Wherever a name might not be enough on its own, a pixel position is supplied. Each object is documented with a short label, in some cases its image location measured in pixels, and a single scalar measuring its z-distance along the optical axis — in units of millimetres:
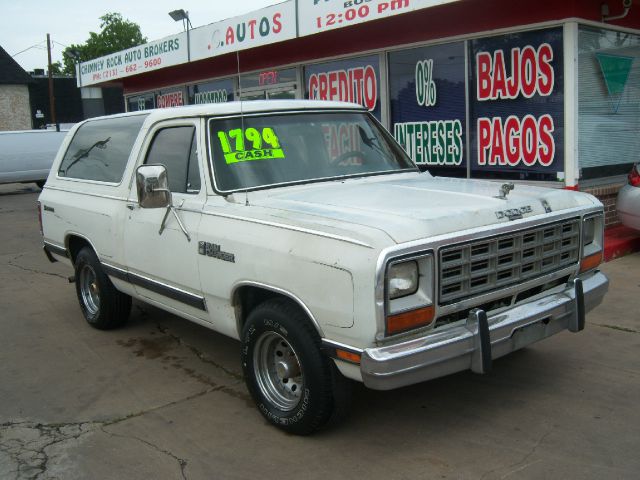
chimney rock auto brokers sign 14462
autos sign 11195
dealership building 8367
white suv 3357
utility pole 38750
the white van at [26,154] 19750
